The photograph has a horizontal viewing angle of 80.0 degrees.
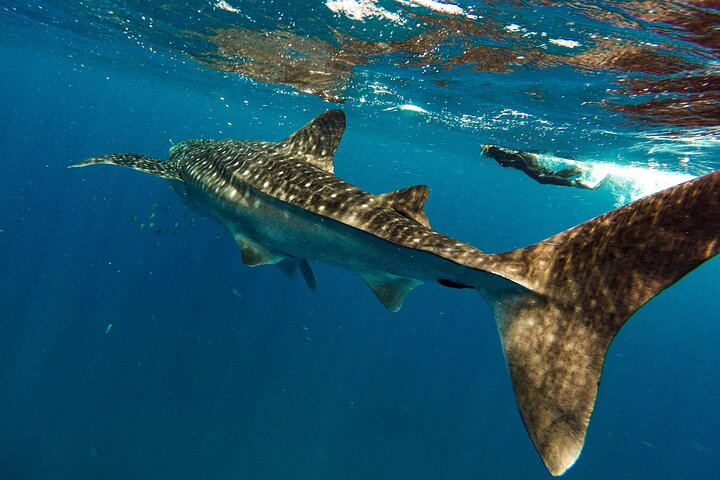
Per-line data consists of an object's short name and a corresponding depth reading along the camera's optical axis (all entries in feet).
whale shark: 9.73
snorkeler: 49.76
